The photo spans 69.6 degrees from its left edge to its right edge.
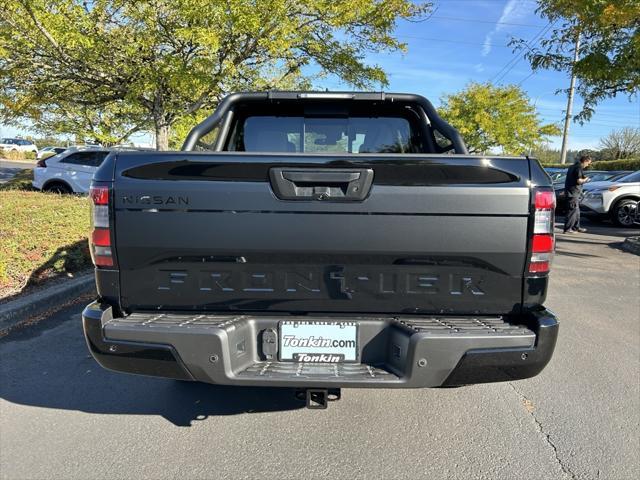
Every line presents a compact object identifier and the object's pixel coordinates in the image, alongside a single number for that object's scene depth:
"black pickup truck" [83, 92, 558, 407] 2.25
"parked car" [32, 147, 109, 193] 13.35
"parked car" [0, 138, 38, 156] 45.83
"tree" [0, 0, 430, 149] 8.36
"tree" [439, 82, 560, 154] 30.83
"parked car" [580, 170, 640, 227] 12.62
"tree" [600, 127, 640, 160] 39.31
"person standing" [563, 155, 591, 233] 10.97
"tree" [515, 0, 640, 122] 7.30
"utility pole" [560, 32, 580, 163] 29.52
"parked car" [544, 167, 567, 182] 17.82
